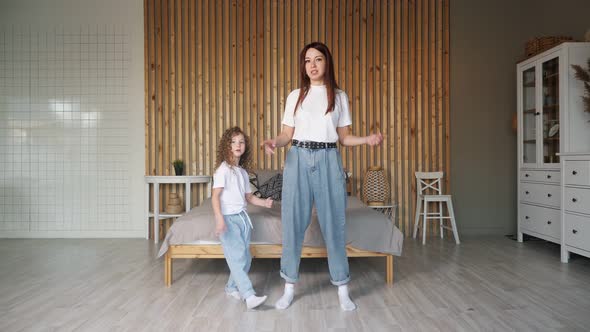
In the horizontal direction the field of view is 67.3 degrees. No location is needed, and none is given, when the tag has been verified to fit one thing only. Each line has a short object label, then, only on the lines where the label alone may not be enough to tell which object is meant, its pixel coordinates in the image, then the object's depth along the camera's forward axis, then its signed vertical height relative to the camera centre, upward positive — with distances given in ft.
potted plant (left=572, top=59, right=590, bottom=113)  12.33 +2.40
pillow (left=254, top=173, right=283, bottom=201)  14.32 -0.77
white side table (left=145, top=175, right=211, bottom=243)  15.39 -0.74
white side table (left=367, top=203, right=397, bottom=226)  15.66 -1.68
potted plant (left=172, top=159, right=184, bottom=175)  16.35 -0.04
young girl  8.71 -0.78
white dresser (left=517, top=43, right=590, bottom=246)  12.43 +0.80
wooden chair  15.43 -1.21
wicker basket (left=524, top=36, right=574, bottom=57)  13.99 +3.93
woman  8.26 -0.12
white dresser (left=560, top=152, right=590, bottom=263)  11.35 -1.07
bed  10.09 -1.71
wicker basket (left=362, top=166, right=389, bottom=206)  16.01 -0.85
